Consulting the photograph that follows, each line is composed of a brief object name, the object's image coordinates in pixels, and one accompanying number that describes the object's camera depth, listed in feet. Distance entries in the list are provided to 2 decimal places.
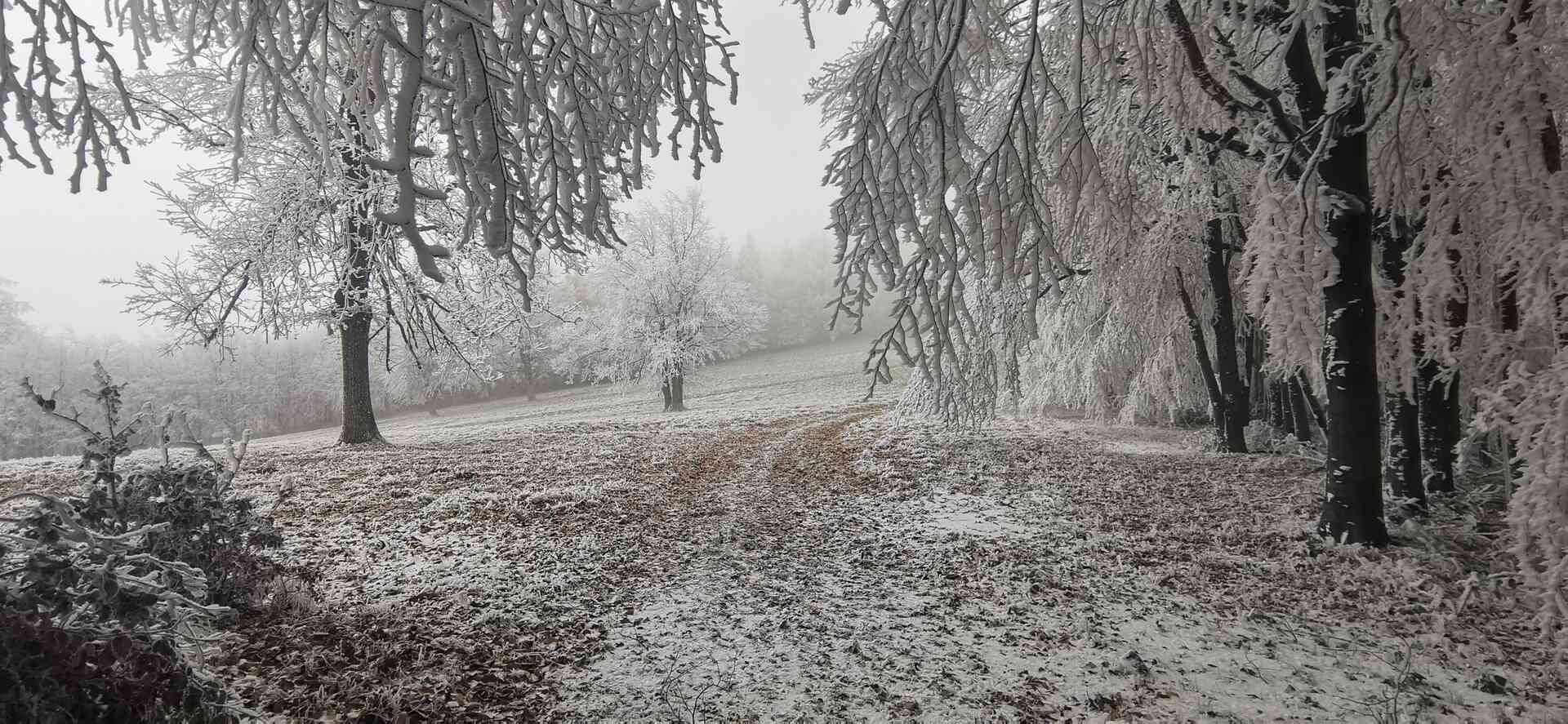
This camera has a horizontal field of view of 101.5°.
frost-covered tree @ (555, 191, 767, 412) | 65.16
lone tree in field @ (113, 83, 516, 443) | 27.45
